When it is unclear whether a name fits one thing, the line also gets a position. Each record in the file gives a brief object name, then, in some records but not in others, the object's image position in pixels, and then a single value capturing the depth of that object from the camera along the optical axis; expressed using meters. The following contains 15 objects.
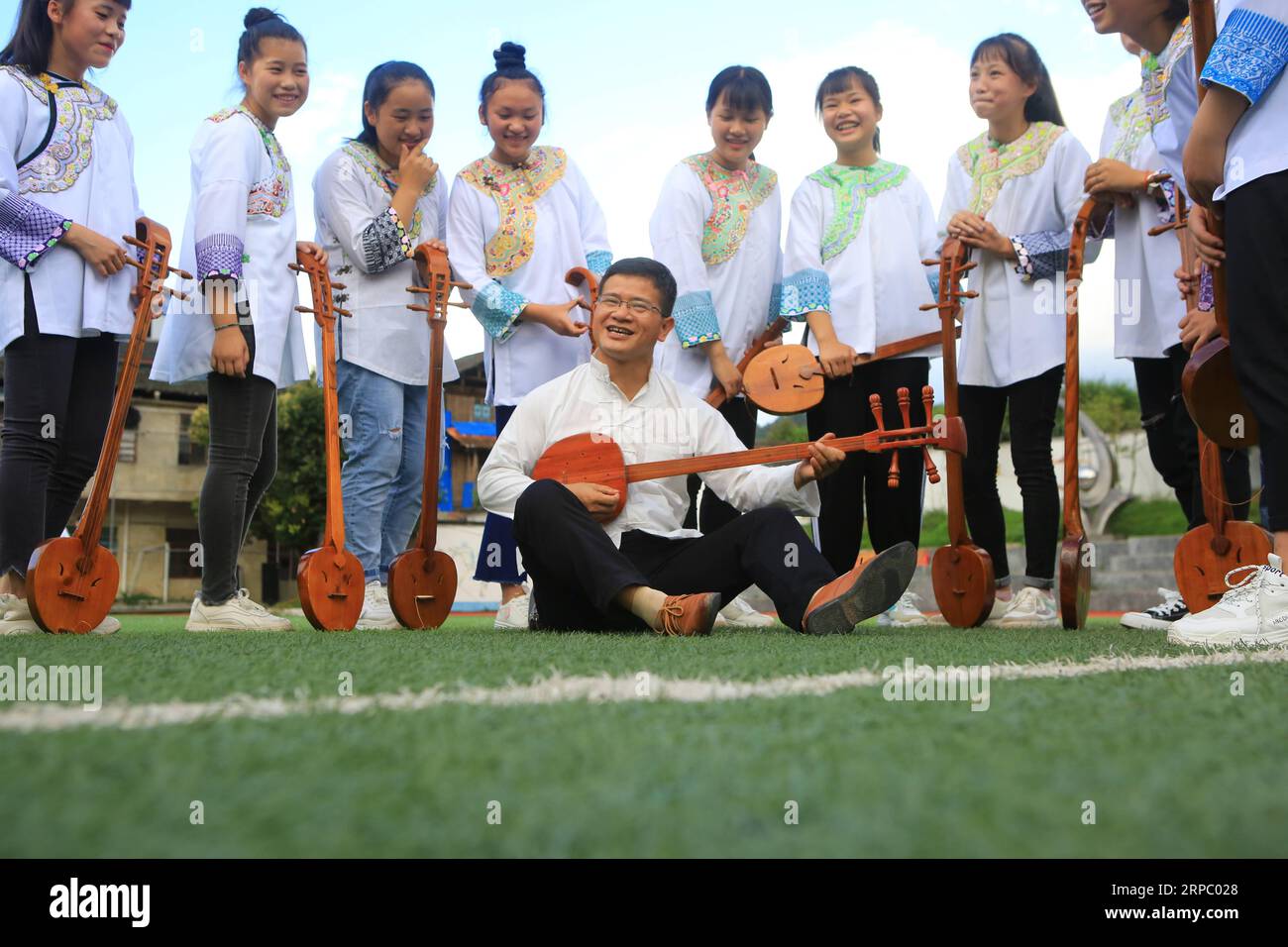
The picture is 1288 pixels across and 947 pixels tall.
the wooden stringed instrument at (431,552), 3.87
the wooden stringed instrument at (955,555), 3.86
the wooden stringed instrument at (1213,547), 3.15
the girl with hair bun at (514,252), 4.25
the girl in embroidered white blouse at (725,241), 4.41
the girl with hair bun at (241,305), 3.77
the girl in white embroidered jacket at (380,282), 4.23
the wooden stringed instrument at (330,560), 3.63
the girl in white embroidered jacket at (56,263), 3.41
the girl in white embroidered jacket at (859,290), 4.20
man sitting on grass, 2.86
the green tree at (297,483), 26.70
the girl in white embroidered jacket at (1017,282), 4.09
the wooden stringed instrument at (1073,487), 3.48
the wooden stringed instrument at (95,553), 3.25
